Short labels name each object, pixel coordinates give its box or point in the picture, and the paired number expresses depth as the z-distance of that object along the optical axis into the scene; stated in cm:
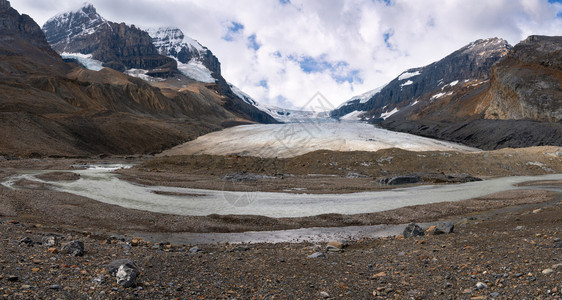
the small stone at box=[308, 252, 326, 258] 1161
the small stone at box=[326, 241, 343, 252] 1289
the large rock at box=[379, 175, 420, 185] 3863
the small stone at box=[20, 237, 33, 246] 1036
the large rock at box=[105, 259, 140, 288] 766
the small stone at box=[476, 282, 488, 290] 752
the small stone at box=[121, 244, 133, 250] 1211
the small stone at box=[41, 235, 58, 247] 1070
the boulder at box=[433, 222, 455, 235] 1466
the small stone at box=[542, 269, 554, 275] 748
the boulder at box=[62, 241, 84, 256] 982
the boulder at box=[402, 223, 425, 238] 1443
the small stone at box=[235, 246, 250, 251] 1311
